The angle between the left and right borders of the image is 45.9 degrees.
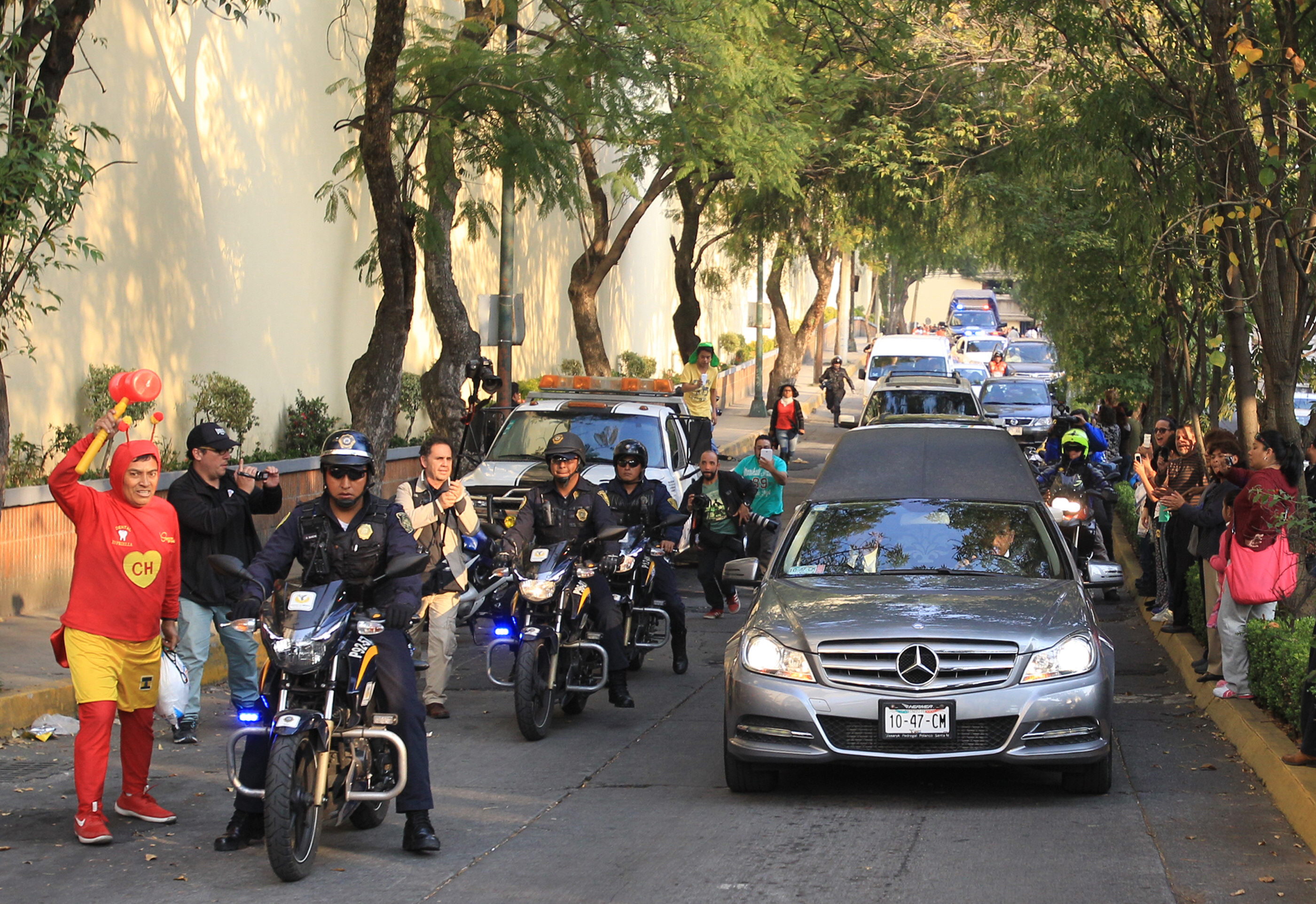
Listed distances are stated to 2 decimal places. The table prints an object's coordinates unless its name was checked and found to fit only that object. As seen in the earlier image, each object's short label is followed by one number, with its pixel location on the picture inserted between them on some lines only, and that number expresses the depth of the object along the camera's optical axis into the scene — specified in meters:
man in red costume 7.05
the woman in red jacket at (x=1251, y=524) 9.48
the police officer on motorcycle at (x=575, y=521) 10.13
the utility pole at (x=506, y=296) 19.41
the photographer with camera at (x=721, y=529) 14.55
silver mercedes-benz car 7.48
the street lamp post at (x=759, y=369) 42.91
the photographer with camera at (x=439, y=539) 10.05
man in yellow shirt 21.28
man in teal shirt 15.56
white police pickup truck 14.98
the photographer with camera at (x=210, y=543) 9.15
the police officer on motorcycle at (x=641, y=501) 11.45
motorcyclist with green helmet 15.98
